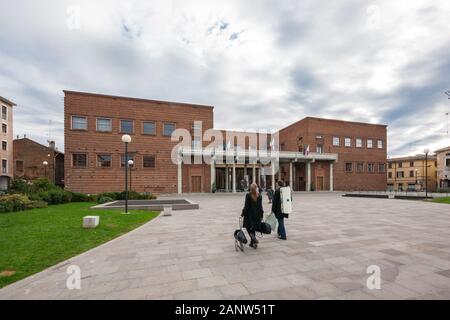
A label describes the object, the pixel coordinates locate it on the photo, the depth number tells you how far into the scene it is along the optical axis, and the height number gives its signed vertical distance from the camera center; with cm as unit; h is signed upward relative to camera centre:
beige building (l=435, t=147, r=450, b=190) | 5006 -74
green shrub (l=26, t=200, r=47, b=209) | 1375 -242
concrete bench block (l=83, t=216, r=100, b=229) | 789 -198
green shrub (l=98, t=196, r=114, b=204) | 1747 -267
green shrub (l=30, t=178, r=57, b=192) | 1846 -167
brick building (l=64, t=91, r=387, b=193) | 2628 +178
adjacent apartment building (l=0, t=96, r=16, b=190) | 3553 +391
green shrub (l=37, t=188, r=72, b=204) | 1625 -225
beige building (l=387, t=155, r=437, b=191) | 5675 -162
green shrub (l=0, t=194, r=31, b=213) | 1230 -210
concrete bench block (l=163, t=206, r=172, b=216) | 1143 -234
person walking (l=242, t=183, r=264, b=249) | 540 -111
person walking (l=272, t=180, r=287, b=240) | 643 -130
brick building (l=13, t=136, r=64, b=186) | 3743 +157
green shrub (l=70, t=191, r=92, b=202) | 1880 -267
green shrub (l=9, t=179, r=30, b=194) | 1781 -169
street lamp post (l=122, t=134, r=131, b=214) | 1152 +144
